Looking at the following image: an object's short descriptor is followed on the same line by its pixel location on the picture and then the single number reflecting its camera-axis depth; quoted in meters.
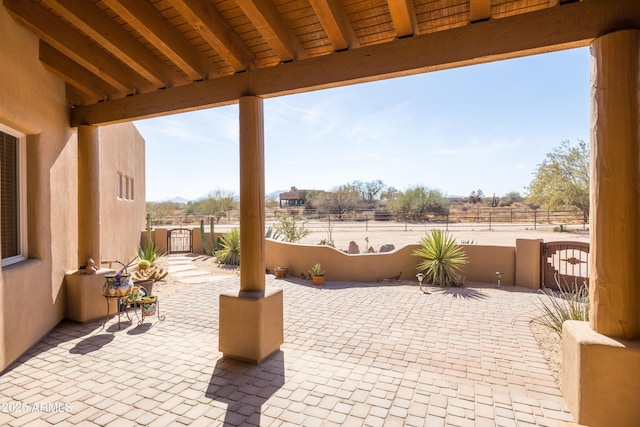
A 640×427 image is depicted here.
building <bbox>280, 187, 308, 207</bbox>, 50.47
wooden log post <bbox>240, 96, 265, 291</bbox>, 3.88
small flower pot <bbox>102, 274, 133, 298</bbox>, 4.92
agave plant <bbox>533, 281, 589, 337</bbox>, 4.29
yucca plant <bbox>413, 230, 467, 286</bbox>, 7.89
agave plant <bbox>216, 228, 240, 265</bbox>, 10.85
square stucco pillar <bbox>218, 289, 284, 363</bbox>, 3.77
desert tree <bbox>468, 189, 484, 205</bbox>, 49.94
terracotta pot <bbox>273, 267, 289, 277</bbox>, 8.92
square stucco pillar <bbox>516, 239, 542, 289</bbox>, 7.54
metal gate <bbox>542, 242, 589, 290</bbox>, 7.05
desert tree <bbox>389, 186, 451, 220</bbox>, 32.38
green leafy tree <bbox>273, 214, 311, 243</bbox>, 12.00
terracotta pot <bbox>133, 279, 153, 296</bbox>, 5.93
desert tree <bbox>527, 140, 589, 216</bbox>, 23.50
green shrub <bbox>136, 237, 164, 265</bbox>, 9.25
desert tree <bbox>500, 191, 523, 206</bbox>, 50.85
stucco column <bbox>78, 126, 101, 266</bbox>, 5.24
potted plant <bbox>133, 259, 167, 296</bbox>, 5.98
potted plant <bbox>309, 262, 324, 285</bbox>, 8.01
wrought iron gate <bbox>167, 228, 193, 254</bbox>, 13.55
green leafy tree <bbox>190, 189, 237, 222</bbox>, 36.16
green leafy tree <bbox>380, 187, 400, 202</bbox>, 42.43
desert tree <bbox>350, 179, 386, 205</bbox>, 44.53
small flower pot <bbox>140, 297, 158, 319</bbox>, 5.25
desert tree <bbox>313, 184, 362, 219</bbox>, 38.44
